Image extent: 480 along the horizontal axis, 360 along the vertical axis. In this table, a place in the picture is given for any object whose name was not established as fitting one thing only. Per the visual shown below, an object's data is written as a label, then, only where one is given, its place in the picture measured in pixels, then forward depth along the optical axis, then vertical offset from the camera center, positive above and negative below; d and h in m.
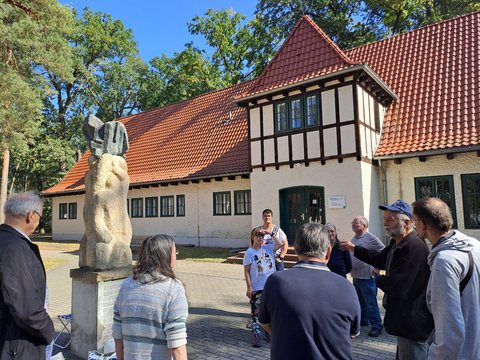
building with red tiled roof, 11.38 +2.43
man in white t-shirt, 5.98 -0.39
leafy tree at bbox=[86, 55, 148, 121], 35.91 +12.47
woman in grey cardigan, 2.22 -0.64
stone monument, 4.57 -0.40
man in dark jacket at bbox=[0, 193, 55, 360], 2.30 -0.58
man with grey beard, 3.11 -0.71
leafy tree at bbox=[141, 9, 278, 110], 31.00 +13.65
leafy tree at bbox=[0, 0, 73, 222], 15.63 +7.45
